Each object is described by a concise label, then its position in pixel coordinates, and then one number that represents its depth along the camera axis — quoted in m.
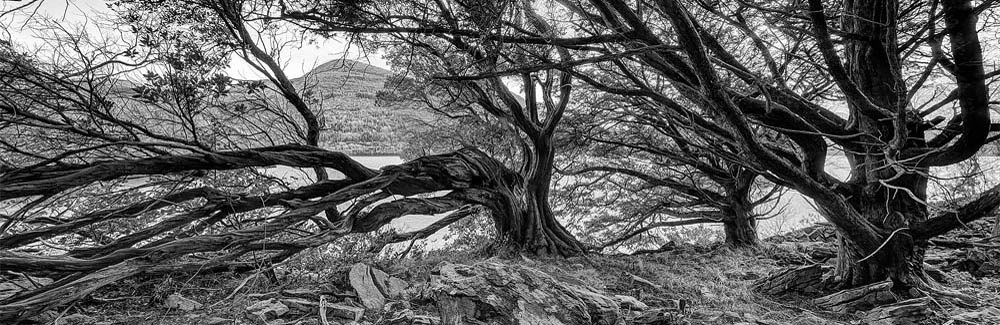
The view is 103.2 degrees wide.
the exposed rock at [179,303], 2.20
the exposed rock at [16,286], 2.11
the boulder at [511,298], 2.06
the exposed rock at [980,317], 2.33
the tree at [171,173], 2.06
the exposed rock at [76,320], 1.91
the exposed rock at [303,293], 2.38
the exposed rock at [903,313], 2.43
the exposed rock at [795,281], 3.18
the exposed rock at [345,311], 2.13
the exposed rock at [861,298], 2.75
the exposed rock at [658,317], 2.23
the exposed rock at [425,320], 2.02
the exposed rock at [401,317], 2.07
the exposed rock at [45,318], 1.88
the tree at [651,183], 5.30
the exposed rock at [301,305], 2.17
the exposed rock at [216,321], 1.96
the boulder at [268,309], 2.04
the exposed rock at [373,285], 2.38
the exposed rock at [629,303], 2.50
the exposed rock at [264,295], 2.31
